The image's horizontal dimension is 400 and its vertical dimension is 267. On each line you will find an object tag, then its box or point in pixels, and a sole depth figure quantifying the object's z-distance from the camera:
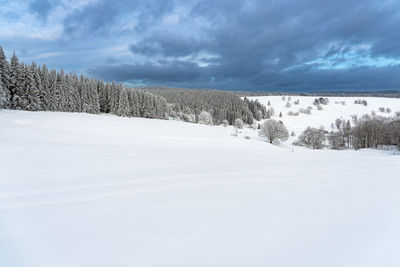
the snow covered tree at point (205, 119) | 84.88
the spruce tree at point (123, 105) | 54.38
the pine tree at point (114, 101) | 55.91
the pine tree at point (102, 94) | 57.50
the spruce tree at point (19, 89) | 34.78
